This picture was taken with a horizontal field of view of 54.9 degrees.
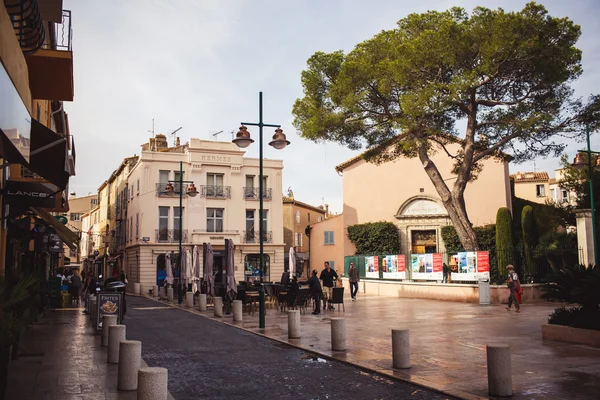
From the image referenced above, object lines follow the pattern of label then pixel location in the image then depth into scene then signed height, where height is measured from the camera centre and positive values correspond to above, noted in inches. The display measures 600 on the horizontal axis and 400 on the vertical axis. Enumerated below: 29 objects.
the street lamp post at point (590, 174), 796.6 +116.6
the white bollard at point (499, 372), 287.4 -57.0
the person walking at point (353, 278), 1105.6 -34.9
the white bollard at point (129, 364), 307.0 -53.5
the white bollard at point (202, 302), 885.8 -61.2
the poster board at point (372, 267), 1259.2 -16.5
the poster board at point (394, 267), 1157.7 -15.9
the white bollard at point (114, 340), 392.0 -52.2
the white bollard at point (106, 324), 474.9 -50.6
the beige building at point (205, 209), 1688.0 +160.6
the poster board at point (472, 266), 935.7 -13.1
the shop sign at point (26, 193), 484.3 +60.0
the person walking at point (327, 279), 890.1 -29.3
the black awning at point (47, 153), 303.9 +59.0
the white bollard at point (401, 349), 367.9 -57.3
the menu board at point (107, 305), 569.3 -41.0
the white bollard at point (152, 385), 239.9 -50.8
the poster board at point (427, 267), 1035.3 -15.2
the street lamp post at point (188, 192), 1082.7 +133.5
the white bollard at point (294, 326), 524.4 -59.5
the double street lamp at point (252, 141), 615.8 +127.8
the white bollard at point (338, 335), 444.1 -57.8
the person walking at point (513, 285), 757.1 -36.2
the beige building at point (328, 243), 1720.0 +51.4
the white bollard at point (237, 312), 699.7 -61.3
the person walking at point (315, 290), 772.0 -39.7
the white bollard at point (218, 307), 774.4 -60.7
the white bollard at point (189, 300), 968.3 -63.3
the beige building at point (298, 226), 2215.8 +137.9
